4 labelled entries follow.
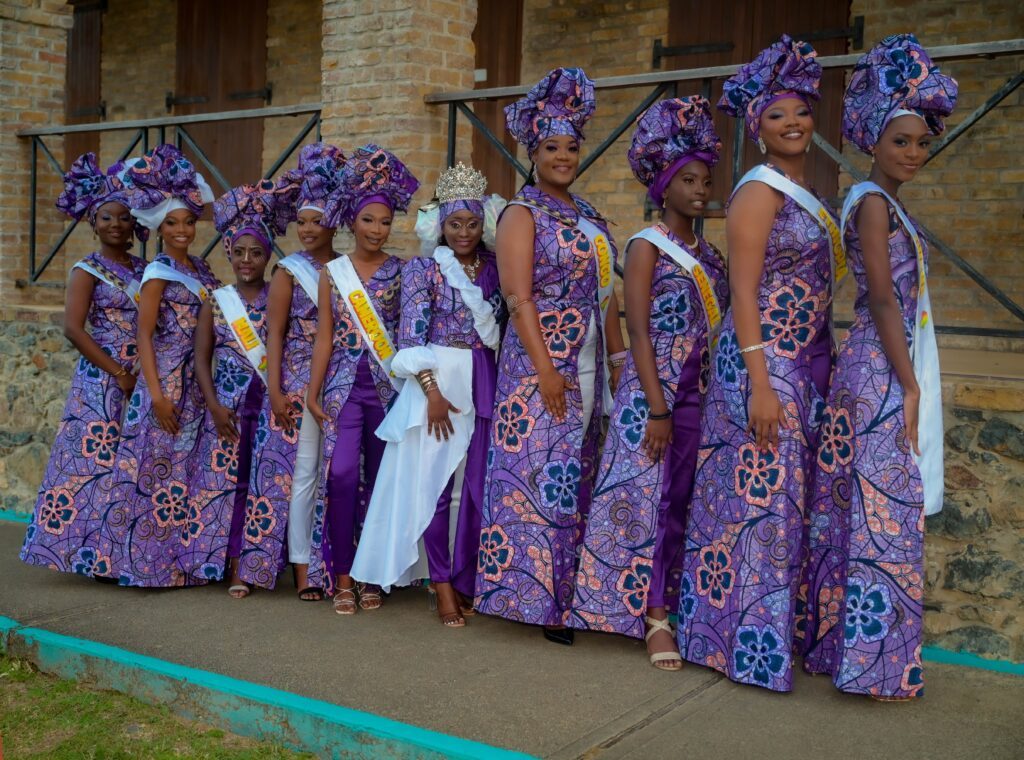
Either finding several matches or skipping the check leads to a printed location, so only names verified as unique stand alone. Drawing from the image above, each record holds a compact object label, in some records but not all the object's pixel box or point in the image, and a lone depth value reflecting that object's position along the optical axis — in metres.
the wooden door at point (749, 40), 7.79
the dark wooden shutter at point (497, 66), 9.38
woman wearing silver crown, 4.71
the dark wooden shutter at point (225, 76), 11.26
